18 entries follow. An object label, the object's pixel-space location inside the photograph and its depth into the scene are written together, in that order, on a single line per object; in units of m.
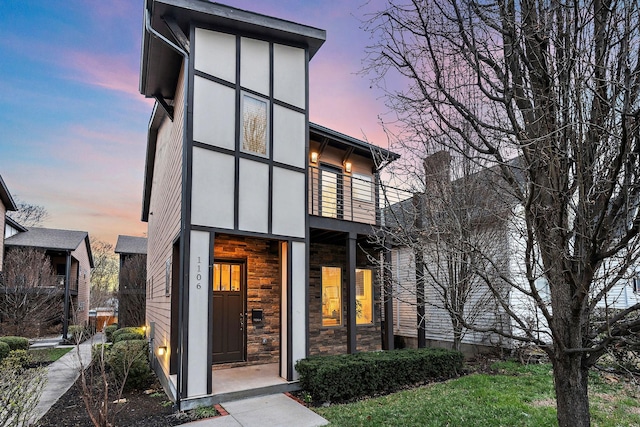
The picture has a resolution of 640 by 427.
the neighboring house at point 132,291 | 21.03
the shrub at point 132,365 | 7.77
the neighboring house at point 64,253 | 20.97
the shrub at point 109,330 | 18.38
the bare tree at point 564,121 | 2.53
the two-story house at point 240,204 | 6.58
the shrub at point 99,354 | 6.93
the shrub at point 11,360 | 5.04
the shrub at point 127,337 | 11.38
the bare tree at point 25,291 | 17.81
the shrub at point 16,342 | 12.88
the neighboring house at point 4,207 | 19.16
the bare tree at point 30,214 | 31.00
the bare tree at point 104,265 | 39.22
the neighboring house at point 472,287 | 8.58
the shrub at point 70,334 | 18.68
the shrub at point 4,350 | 11.88
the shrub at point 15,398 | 3.71
